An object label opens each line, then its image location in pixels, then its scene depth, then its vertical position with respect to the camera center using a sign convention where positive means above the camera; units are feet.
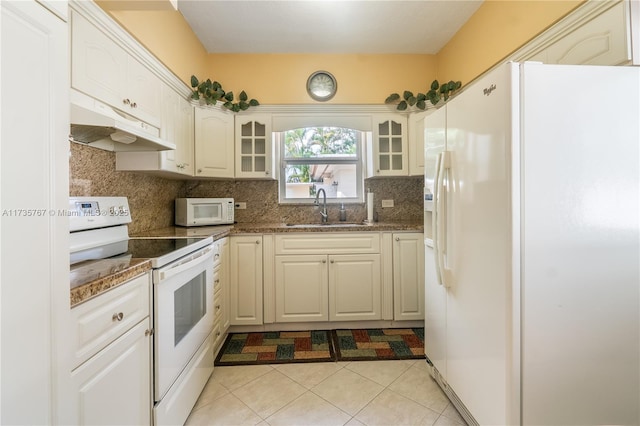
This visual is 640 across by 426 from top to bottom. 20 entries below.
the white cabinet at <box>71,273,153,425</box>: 2.61 -1.60
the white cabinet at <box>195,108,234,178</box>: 8.00 +2.21
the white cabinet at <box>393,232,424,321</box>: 7.83 -1.73
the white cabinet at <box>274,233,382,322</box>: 7.69 -1.85
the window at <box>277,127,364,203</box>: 9.84 +1.93
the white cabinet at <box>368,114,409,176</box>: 8.72 +2.20
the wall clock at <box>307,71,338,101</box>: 9.12 +4.43
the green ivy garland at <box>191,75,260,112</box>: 7.83 +3.67
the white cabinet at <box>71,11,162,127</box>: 4.16 +2.58
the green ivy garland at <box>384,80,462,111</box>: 8.18 +3.76
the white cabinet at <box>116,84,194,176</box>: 6.03 +1.86
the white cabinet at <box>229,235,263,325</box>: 7.55 -1.87
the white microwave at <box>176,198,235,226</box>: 7.76 +0.11
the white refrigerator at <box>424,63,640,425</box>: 3.47 -0.40
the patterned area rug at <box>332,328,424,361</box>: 6.67 -3.51
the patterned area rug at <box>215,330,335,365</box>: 6.54 -3.53
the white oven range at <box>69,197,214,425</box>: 3.84 -1.27
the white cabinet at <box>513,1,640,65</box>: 3.94 +2.95
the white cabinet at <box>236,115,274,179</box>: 8.60 +2.19
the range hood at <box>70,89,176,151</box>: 3.76 +1.40
